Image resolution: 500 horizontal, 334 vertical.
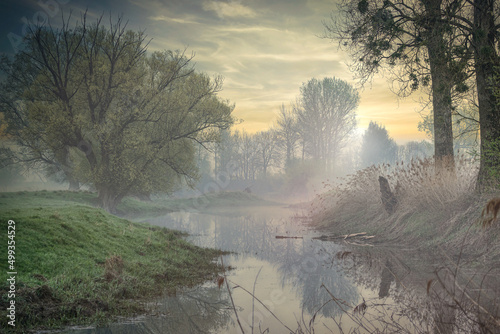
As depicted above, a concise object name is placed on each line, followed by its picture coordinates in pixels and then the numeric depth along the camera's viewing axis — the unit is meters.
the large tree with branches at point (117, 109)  19.44
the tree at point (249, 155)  61.38
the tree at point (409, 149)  71.76
